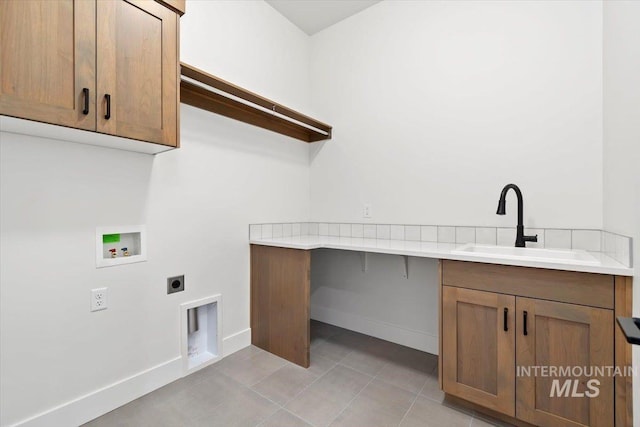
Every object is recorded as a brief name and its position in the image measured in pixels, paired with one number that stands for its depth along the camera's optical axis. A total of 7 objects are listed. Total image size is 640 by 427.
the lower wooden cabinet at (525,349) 1.18
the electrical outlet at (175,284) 1.79
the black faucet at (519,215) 1.65
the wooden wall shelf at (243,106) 1.77
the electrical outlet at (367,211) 2.47
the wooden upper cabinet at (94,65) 1.04
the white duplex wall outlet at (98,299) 1.48
